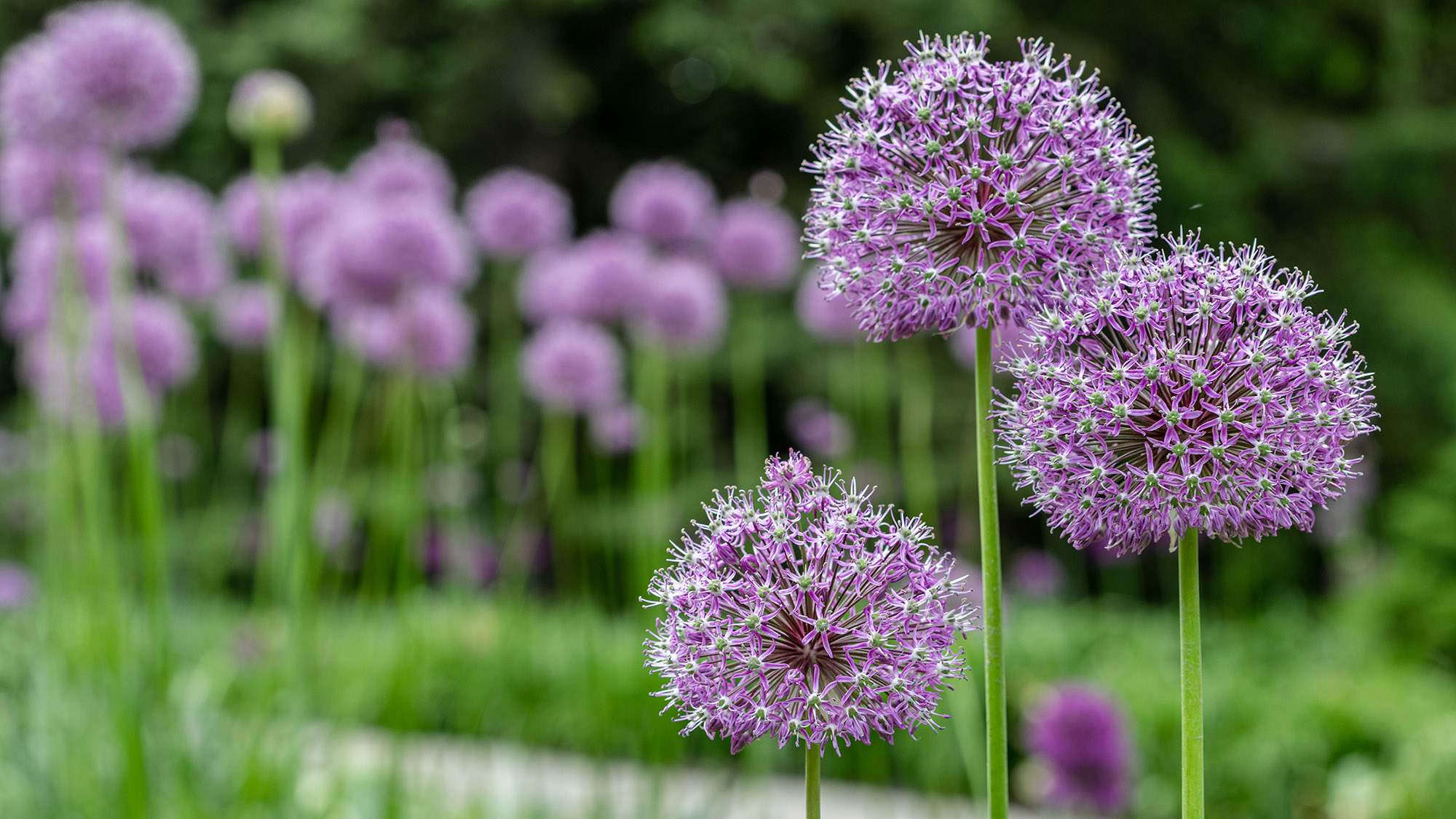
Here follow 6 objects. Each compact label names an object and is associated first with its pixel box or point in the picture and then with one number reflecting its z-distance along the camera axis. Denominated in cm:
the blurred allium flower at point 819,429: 630
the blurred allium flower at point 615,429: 549
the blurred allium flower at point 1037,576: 882
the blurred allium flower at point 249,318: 503
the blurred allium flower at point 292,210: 377
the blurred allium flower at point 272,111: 257
